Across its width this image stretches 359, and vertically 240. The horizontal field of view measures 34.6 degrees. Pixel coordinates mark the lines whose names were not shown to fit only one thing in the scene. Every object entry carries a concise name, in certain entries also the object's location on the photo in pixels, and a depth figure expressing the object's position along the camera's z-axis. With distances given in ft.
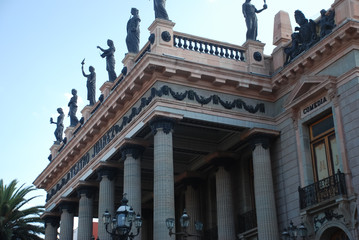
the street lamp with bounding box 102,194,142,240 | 54.56
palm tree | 134.17
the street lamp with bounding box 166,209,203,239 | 57.41
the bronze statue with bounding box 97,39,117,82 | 94.89
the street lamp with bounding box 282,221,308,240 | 67.46
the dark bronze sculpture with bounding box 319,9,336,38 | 69.72
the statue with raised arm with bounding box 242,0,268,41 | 83.41
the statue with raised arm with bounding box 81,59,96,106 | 106.26
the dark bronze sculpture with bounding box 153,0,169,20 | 77.92
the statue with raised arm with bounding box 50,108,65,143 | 124.36
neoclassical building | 66.59
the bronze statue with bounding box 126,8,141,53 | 85.66
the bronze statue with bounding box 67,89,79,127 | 115.44
